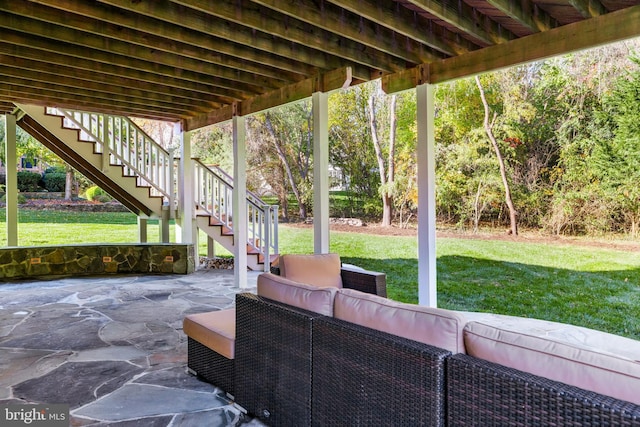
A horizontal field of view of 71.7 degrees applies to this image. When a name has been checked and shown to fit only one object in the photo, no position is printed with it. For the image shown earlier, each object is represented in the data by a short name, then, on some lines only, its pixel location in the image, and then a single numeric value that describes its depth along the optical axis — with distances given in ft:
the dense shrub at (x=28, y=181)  48.78
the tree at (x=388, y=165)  35.06
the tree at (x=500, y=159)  28.84
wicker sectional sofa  4.38
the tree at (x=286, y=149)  41.34
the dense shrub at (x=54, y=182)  50.39
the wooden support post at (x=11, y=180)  24.71
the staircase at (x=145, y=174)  25.93
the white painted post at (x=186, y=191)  26.53
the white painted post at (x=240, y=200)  21.71
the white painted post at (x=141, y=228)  31.94
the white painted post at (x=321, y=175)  16.97
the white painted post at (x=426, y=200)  14.73
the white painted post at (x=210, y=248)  31.13
